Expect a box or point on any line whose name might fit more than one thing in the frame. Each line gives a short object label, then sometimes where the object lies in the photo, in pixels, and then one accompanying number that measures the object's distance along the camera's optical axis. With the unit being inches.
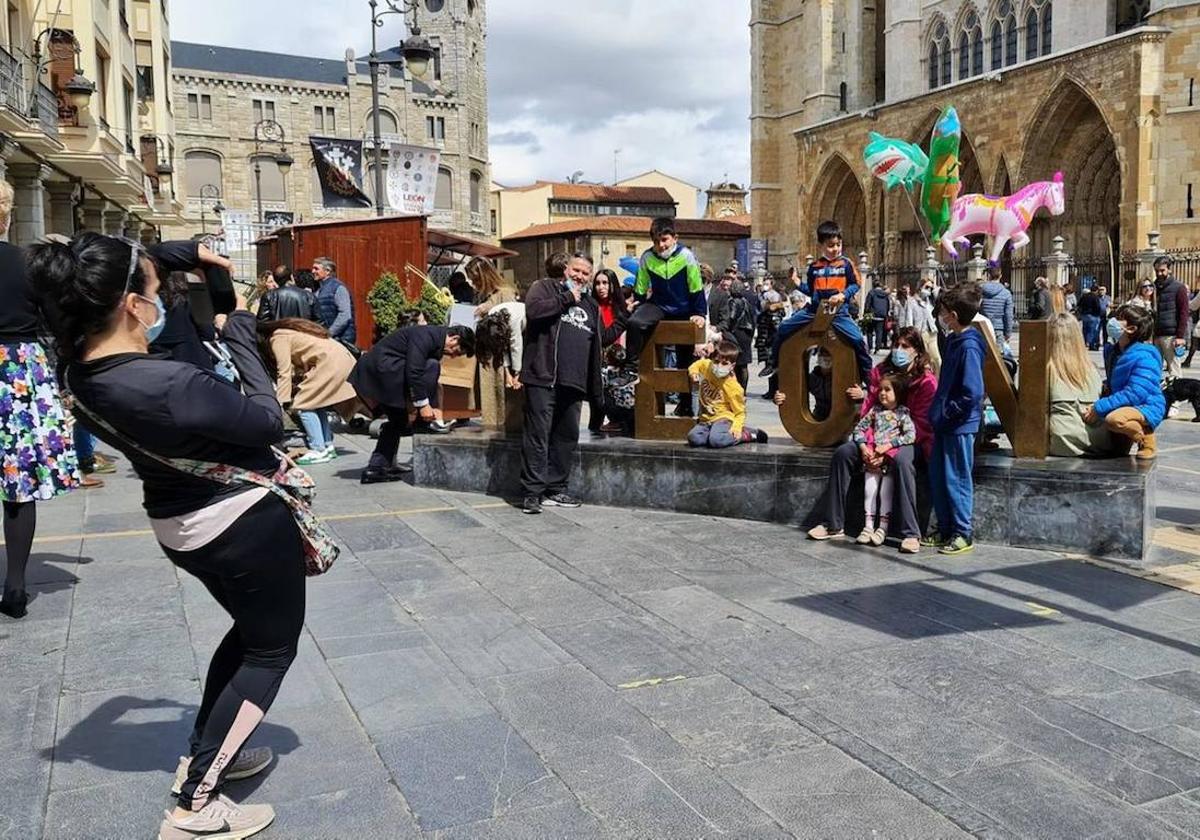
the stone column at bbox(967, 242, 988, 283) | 1008.9
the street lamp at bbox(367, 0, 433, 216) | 627.8
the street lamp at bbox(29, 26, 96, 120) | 705.0
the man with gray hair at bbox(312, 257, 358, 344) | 452.1
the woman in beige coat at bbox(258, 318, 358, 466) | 376.8
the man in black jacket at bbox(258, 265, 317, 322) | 432.5
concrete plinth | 231.0
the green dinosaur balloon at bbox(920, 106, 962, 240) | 729.0
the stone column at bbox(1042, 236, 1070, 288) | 1015.6
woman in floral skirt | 192.2
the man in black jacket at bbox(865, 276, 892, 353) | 848.3
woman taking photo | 104.6
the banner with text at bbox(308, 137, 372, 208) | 615.2
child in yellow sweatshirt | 288.0
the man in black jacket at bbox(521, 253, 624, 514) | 295.1
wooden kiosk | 610.5
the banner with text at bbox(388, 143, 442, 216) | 589.6
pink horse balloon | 876.0
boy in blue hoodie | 233.5
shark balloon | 928.9
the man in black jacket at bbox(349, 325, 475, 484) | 332.2
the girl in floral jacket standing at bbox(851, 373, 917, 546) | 246.5
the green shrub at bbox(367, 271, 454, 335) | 549.3
